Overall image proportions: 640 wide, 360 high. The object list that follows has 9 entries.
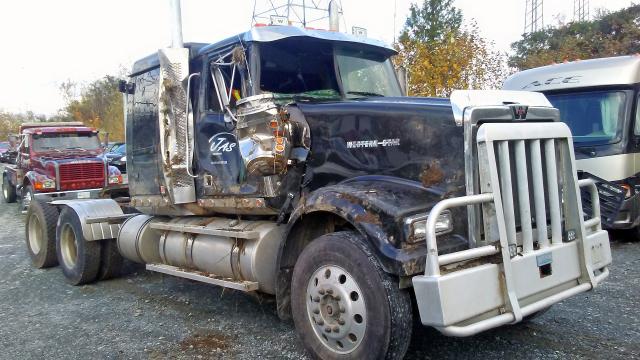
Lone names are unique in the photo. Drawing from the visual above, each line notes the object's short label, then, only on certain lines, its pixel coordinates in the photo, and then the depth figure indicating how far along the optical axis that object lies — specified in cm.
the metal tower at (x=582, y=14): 3081
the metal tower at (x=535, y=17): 3011
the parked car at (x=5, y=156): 1849
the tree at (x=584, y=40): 2270
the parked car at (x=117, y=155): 2050
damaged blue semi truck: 343
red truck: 1338
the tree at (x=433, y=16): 3169
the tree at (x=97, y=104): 4081
